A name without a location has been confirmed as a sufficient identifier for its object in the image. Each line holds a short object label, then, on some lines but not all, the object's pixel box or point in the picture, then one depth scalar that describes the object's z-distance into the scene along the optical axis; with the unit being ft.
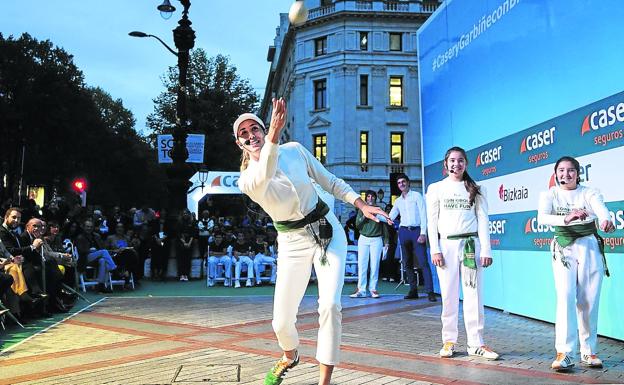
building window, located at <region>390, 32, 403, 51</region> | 143.33
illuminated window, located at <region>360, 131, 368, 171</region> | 139.54
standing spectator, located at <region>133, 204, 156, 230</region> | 53.83
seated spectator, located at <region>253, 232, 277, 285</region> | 43.78
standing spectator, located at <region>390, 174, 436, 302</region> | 33.73
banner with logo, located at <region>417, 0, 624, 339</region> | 19.81
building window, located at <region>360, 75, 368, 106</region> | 141.08
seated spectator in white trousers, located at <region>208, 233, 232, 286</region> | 43.14
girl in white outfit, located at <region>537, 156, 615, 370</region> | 16.19
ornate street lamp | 47.37
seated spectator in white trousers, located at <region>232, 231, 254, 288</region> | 42.98
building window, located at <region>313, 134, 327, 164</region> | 142.41
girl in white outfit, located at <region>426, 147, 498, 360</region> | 18.22
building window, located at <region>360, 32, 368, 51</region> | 142.31
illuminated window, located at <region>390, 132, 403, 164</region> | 140.56
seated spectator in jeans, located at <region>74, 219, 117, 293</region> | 38.12
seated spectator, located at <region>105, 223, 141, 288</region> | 41.19
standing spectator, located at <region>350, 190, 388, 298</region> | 35.04
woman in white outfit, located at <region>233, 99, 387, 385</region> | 12.91
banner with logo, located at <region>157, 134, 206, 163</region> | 61.77
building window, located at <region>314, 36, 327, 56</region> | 146.70
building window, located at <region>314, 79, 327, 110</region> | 145.07
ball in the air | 24.58
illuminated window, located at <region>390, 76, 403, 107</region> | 141.69
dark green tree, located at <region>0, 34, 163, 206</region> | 113.50
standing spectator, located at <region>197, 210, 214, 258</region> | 51.90
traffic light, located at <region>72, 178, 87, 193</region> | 94.27
